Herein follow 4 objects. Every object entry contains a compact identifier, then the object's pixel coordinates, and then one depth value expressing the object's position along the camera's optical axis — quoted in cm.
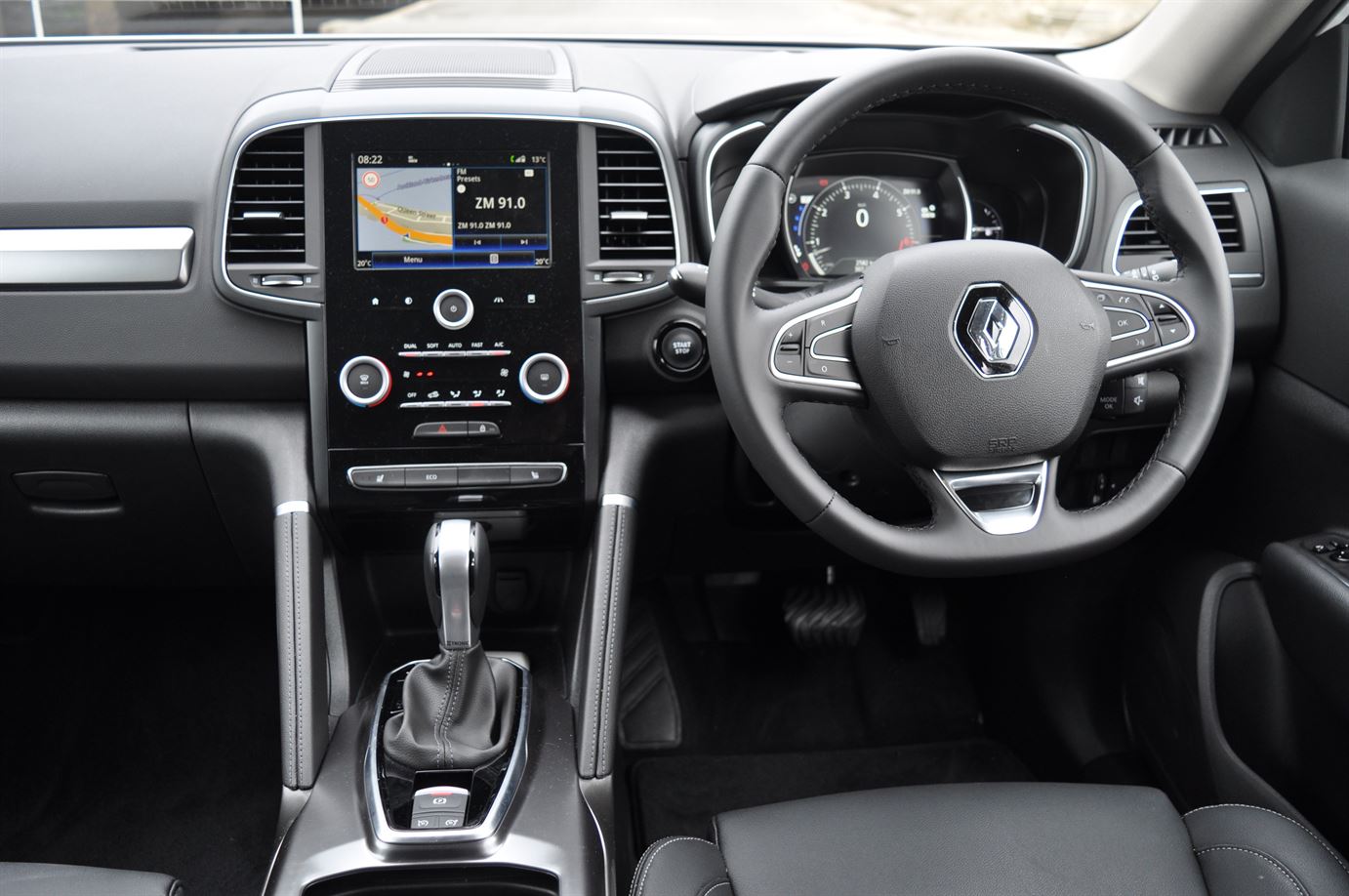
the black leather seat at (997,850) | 104
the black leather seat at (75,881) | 101
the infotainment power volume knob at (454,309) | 139
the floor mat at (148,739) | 182
